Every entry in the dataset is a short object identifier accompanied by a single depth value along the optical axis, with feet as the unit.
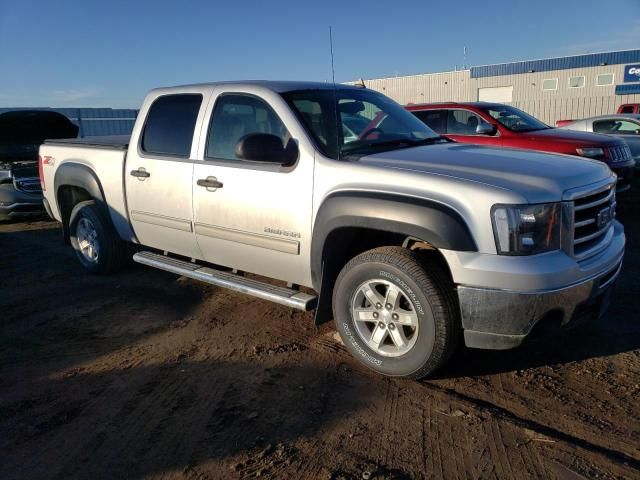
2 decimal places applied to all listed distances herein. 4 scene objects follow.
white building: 96.34
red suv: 26.43
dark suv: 27.66
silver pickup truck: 9.59
